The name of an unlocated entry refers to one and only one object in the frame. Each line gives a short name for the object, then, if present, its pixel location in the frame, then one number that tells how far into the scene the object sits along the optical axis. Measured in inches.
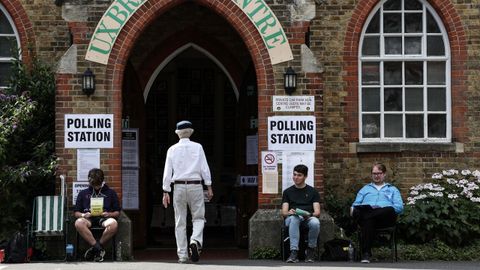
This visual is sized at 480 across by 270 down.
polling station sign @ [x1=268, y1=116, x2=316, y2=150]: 562.9
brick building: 565.3
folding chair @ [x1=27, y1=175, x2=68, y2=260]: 538.3
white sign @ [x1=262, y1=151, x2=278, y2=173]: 562.6
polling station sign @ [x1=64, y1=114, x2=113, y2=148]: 557.3
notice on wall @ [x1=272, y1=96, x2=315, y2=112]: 563.5
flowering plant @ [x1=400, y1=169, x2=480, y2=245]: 574.9
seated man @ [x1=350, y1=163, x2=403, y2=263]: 530.9
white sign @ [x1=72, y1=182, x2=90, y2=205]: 553.9
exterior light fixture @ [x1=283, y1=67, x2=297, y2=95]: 561.0
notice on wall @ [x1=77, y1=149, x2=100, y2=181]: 555.5
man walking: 510.3
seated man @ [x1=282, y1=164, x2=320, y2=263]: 525.7
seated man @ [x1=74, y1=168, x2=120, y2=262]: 524.9
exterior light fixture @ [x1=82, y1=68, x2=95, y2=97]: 556.4
